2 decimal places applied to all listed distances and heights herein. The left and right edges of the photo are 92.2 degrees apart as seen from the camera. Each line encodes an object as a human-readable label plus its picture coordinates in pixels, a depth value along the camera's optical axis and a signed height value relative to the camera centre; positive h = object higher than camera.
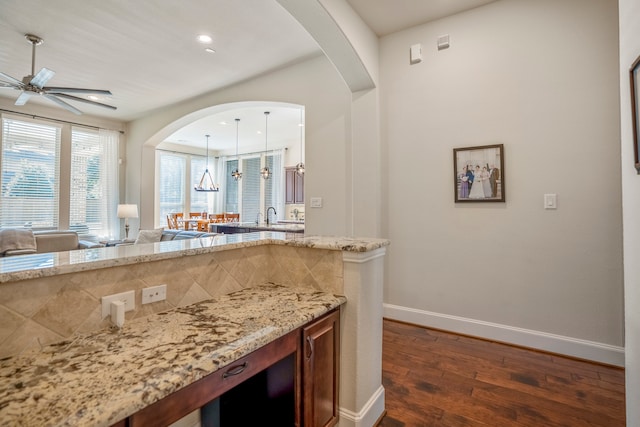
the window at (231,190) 9.41 +0.82
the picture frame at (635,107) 1.28 +0.47
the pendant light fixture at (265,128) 6.13 +2.01
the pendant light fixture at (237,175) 7.45 +1.02
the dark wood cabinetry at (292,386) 1.23 -0.74
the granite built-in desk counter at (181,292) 0.87 -0.31
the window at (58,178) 5.04 +0.70
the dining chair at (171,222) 8.09 -0.15
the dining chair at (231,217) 8.32 -0.01
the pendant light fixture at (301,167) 6.62 +1.08
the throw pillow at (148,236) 4.51 -0.29
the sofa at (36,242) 3.77 -0.34
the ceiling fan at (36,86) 3.11 +1.38
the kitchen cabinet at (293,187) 7.79 +0.75
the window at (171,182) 8.52 +0.99
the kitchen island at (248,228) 5.16 -0.20
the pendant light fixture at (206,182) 9.45 +1.07
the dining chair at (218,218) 8.27 -0.04
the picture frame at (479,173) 2.67 +0.38
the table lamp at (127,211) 5.46 +0.10
